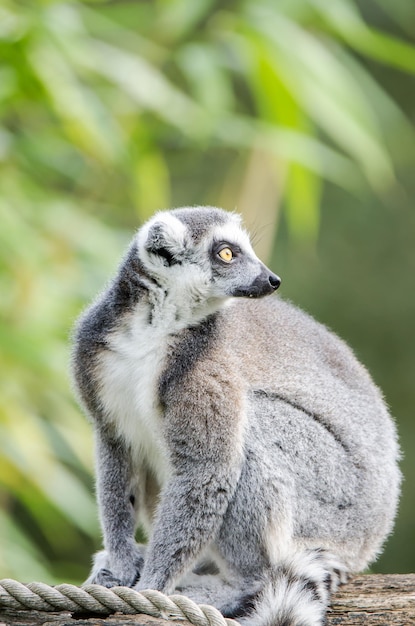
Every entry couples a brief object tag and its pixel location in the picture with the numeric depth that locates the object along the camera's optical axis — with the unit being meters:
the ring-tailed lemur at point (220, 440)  7.22
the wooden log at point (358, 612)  6.62
